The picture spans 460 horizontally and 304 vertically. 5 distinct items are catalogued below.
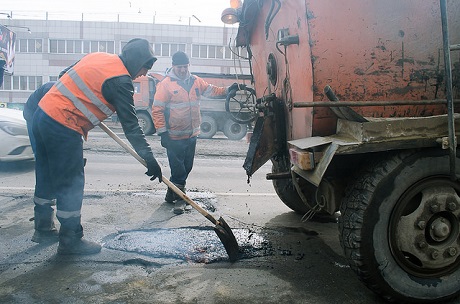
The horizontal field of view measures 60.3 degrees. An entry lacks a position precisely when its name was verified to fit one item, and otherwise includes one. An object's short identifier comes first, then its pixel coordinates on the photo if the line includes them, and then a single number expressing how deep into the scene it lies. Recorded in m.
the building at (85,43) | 34.56
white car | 6.57
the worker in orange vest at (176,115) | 5.01
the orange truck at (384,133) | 2.43
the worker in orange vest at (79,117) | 3.23
